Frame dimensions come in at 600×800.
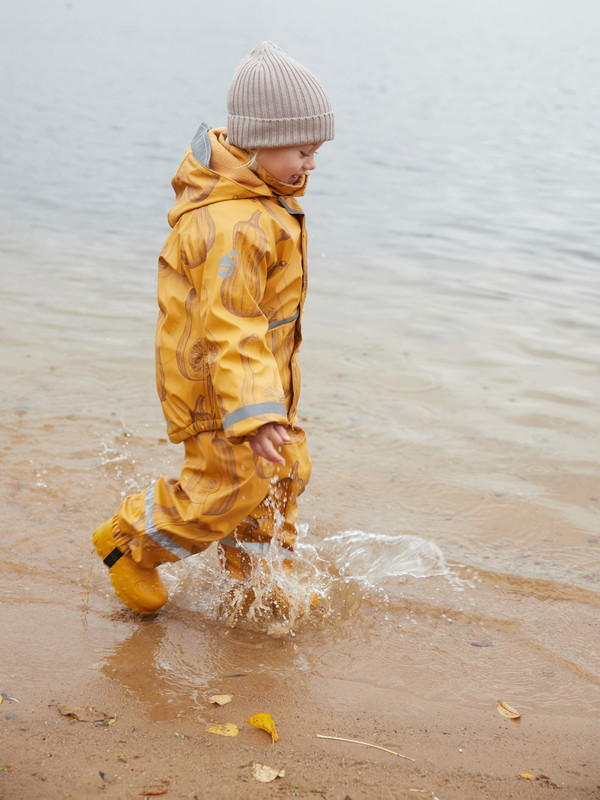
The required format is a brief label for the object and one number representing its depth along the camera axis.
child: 2.25
